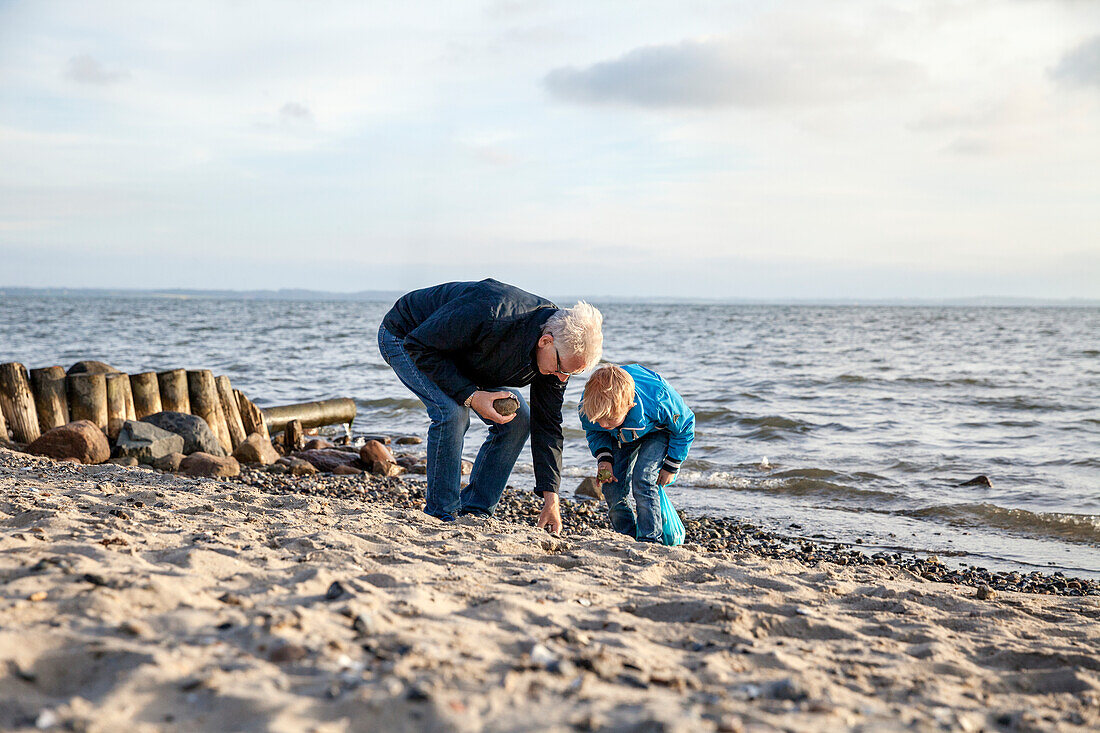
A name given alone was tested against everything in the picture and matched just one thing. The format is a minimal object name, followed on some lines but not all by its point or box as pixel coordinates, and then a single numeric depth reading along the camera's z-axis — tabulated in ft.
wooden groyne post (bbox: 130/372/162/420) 29.94
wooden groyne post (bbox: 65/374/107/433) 28.27
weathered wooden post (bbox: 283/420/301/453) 33.71
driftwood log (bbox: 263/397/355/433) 35.65
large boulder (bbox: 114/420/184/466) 25.50
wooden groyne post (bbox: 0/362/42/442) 27.12
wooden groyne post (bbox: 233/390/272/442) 32.86
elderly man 14.79
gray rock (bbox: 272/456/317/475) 27.76
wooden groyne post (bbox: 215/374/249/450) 31.65
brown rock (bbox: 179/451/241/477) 24.73
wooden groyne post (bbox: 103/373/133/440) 28.63
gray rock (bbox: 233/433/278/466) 29.01
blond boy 17.02
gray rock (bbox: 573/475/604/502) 26.08
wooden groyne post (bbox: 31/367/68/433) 27.89
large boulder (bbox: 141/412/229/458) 27.53
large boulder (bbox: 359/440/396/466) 29.19
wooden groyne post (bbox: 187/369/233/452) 30.91
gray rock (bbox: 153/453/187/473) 25.13
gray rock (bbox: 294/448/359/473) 29.17
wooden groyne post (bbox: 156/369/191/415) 30.48
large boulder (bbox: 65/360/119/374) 36.11
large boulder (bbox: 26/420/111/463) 24.77
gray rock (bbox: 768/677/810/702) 8.15
